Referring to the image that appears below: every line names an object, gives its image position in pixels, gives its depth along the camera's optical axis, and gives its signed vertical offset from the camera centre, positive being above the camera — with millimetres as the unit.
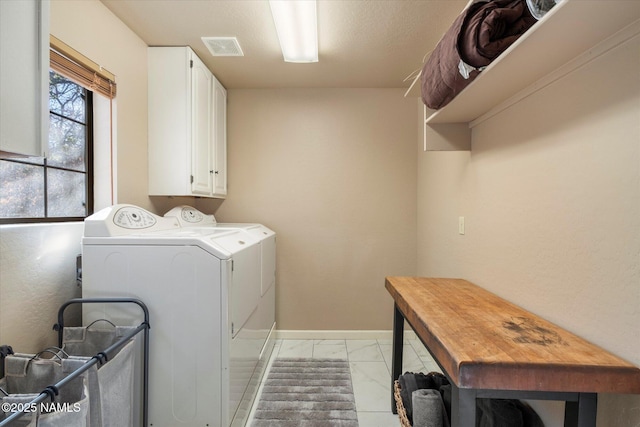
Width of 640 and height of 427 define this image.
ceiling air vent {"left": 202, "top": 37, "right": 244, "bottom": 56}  2119 +1150
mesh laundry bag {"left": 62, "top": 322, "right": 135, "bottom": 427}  1125 -686
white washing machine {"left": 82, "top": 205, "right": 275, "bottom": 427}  1501 -503
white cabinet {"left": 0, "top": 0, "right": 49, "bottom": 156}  801 +349
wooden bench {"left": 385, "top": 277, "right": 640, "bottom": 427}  822 -430
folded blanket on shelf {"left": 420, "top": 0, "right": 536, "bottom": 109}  1029 +616
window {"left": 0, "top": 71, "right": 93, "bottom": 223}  1392 +163
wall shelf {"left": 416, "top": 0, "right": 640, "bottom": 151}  805 +516
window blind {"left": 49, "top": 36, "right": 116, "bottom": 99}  1467 +712
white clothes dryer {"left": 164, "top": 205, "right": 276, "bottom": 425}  1688 -806
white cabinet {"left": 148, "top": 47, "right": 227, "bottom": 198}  2225 +616
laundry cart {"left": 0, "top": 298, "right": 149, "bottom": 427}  912 -639
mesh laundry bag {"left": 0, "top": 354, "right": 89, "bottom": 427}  1107 -640
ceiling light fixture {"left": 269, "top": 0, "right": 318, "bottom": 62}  1678 +1098
